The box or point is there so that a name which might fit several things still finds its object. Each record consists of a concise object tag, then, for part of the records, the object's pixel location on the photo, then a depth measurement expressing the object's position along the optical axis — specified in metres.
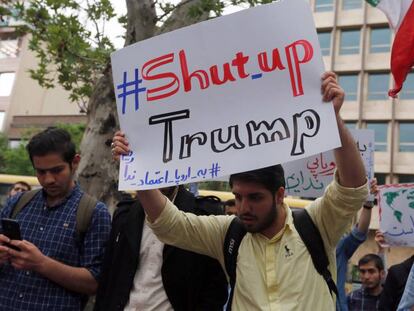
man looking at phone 1.96
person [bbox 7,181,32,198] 5.37
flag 3.07
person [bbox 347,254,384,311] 4.14
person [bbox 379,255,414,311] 3.32
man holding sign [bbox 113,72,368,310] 1.75
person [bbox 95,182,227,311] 2.17
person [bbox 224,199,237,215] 4.17
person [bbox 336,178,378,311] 3.61
